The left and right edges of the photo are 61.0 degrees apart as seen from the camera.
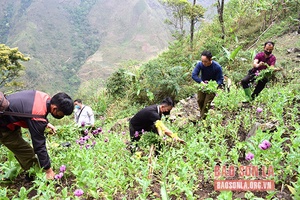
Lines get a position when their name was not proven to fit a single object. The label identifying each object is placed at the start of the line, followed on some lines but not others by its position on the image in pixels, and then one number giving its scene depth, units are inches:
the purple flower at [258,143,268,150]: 90.5
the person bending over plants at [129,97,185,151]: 149.0
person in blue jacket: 195.6
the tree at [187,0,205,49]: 602.2
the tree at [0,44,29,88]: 740.6
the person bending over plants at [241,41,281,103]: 191.8
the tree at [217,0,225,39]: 548.1
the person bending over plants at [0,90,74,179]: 114.7
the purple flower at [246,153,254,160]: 93.9
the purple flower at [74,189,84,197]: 90.8
